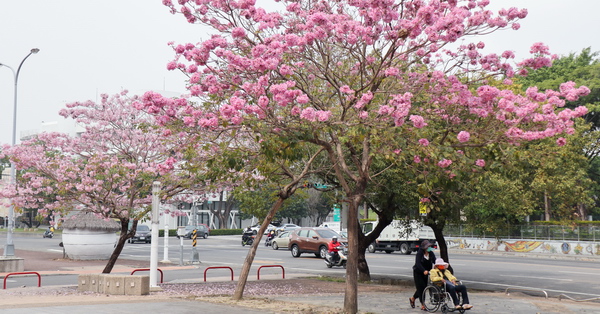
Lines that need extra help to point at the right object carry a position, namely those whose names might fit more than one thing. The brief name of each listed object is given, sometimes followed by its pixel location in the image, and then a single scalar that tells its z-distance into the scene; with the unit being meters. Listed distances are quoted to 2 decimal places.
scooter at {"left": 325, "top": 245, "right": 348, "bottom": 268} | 27.81
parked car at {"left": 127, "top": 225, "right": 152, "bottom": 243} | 50.38
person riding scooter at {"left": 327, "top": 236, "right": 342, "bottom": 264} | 27.84
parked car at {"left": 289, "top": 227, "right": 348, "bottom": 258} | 34.34
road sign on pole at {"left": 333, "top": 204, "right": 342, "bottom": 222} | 50.47
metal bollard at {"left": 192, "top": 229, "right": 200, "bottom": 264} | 29.70
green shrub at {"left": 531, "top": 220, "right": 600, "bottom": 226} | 40.50
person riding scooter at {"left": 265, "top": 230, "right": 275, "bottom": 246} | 46.56
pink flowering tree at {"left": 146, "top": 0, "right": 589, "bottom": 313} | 10.95
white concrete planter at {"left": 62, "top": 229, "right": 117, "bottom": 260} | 31.08
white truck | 37.91
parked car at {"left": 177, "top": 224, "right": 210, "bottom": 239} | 61.07
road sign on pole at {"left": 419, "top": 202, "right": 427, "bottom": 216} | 16.71
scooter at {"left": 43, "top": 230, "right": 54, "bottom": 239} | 60.78
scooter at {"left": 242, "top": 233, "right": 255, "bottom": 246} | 47.72
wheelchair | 12.99
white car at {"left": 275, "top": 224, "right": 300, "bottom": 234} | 51.60
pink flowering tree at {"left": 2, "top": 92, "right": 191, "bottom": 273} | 18.28
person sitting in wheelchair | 12.80
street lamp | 28.23
